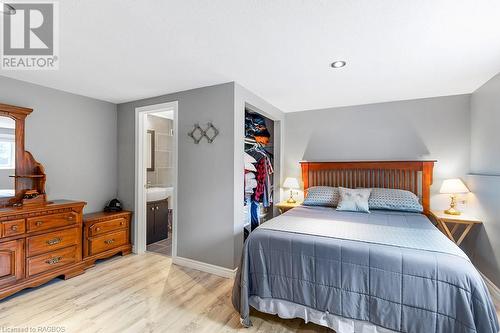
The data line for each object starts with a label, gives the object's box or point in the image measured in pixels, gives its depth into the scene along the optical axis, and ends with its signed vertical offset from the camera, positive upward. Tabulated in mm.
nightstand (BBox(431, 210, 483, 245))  2736 -643
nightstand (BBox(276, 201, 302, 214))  3723 -625
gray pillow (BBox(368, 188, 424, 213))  2979 -445
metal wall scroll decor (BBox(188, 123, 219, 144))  2905 +414
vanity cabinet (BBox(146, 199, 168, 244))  3928 -956
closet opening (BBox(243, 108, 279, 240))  3633 -53
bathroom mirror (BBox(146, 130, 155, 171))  4410 +295
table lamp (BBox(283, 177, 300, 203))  3846 -295
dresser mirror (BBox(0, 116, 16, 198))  2592 +104
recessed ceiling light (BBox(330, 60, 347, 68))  2264 +999
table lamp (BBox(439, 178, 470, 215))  2932 -280
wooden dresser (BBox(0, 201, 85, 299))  2283 -843
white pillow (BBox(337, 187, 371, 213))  2984 -441
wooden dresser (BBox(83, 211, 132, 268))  3031 -963
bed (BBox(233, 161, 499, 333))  1474 -799
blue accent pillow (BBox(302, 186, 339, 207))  3340 -445
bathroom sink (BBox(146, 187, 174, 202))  3906 -482
